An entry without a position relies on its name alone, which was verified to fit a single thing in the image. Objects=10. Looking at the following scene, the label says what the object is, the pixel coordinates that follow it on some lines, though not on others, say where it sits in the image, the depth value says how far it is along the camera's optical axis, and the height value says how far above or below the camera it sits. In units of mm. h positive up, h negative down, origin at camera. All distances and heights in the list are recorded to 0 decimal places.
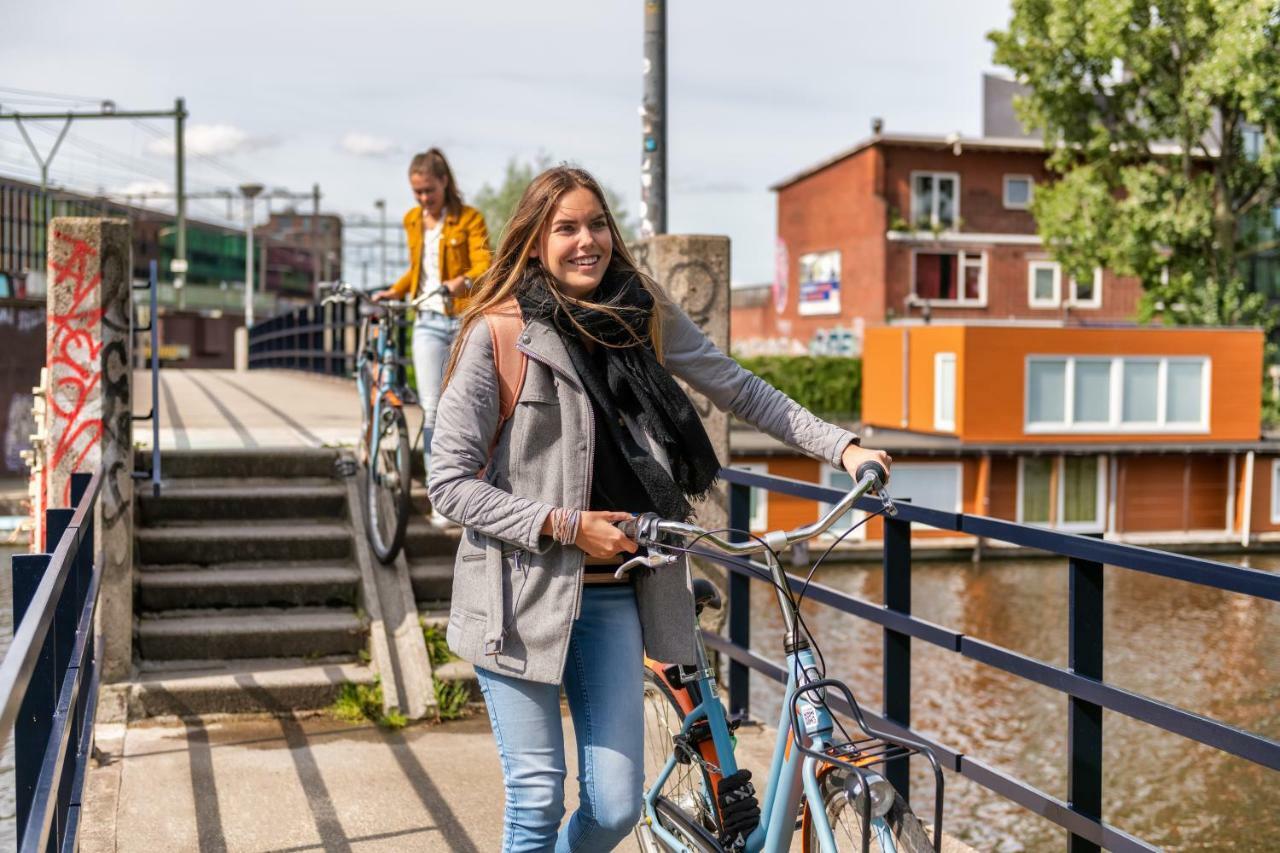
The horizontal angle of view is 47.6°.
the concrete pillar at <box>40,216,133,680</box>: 6035 -217
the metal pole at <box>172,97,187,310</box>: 34438 +3891
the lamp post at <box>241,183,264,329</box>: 46125 +4065
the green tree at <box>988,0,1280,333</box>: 34281 +5494
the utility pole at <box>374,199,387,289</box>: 73188 +6103
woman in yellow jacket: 7008 +412
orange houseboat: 31531 -1944
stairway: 6066 -1164
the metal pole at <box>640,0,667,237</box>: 8766 +1340
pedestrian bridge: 3686 -1287
